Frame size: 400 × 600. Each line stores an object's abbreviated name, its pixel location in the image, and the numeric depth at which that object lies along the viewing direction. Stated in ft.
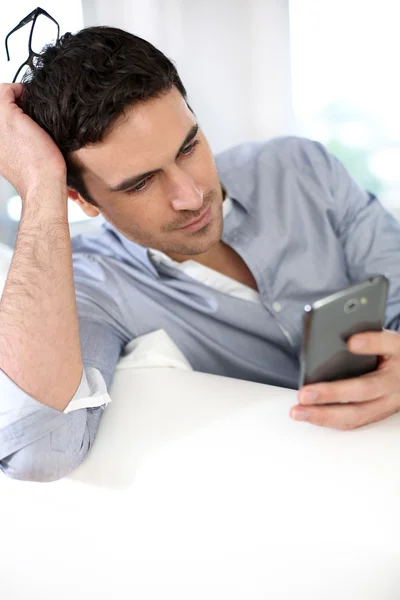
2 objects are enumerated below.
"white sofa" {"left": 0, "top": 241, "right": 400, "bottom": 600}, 2.52
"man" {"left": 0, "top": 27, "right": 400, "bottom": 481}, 2.96
